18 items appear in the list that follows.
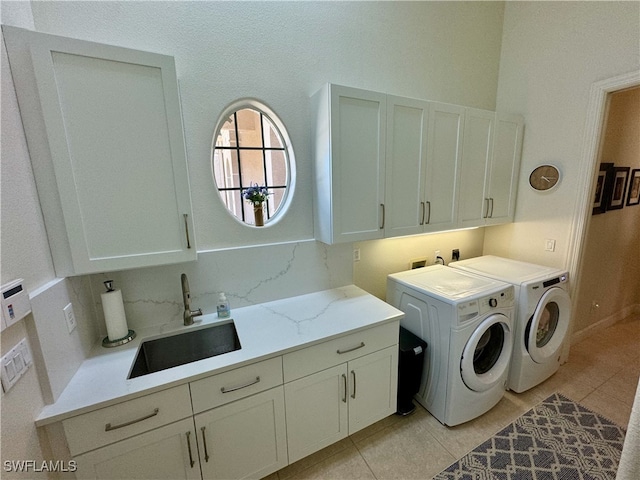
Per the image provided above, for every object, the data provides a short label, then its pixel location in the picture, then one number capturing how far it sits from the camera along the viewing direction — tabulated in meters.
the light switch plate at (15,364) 0.82
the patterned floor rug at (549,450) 1.51
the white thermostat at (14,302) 0.81
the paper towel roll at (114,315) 1.36
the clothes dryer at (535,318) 1.94
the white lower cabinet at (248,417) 1.07
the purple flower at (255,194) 1.77
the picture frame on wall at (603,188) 2.43
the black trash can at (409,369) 1.79
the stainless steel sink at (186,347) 1.47
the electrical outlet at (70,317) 1.16
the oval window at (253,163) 1.71
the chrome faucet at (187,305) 1.53
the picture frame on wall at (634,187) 2.71
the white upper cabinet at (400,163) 1.63
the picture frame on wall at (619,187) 2.57
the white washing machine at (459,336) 1.68
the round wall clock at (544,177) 2.25
